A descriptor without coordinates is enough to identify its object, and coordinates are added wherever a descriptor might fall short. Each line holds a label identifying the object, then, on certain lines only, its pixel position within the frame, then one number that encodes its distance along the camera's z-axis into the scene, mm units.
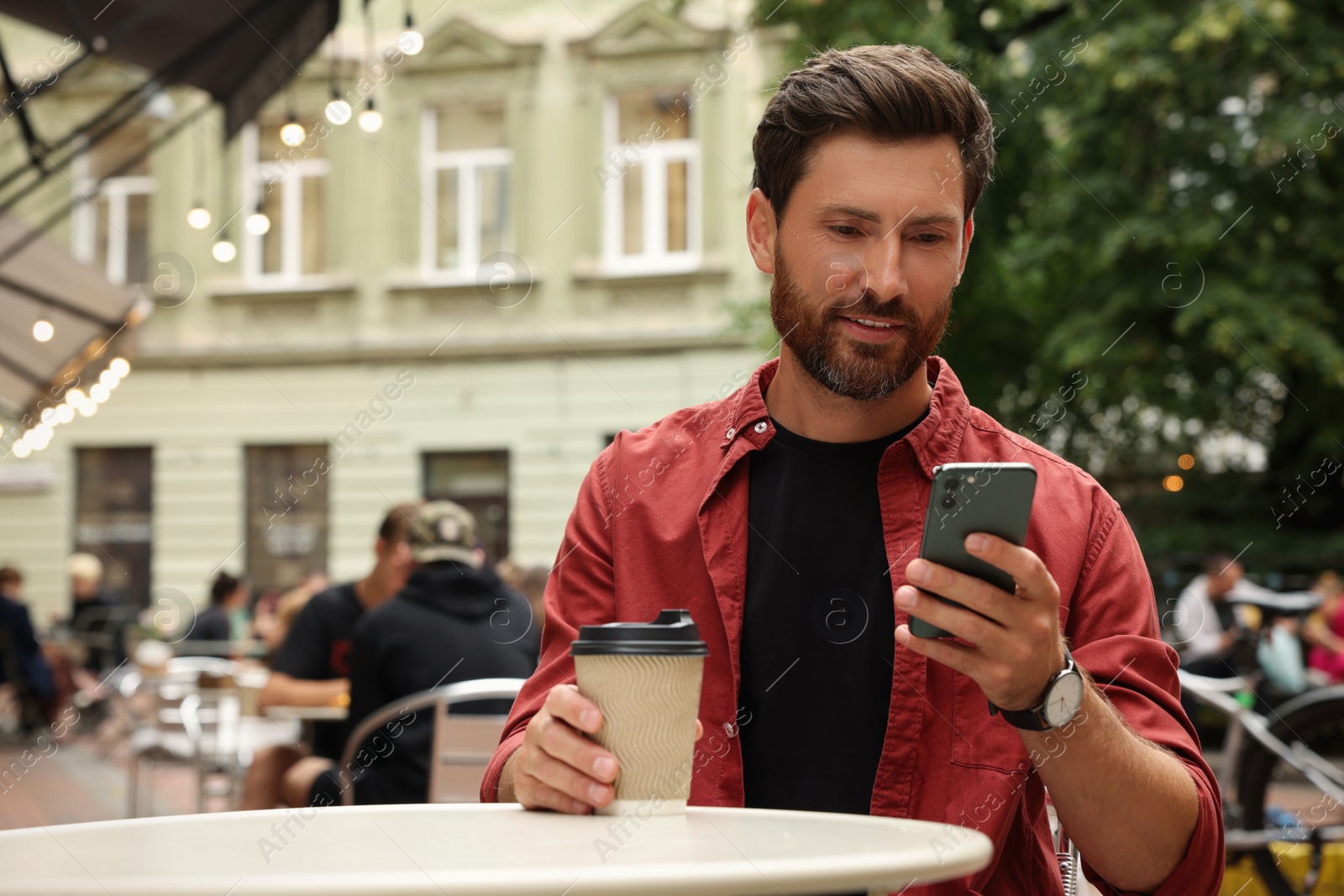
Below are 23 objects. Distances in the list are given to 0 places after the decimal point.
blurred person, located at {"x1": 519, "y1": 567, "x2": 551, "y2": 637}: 7336
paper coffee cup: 1382
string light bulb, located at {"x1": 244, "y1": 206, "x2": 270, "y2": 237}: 8248
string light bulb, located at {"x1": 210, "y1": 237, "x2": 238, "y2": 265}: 9547
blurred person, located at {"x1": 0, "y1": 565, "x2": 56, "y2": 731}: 11617
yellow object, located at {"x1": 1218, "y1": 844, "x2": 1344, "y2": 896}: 4957
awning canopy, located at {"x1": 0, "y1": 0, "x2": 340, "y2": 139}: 5926
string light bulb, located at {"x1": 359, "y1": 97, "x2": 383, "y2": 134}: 7004
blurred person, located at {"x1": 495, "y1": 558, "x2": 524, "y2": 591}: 10250
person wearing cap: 4281
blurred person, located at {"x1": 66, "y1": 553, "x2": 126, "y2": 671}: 14438
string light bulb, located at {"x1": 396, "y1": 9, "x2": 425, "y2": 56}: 6086
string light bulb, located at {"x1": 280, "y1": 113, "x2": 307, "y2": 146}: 6699
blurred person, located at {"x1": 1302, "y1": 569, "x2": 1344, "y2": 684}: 10359
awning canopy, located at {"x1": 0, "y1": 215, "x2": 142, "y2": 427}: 7238
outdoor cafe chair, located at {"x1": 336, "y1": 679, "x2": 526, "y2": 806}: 3816
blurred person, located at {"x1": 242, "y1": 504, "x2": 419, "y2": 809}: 5227
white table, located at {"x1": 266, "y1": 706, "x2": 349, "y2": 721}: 5223
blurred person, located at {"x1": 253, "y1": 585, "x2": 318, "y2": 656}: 7906
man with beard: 1680
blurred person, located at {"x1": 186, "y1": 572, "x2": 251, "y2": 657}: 12133
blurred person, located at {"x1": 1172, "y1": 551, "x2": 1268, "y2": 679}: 9453
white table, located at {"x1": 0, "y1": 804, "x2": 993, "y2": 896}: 1036
